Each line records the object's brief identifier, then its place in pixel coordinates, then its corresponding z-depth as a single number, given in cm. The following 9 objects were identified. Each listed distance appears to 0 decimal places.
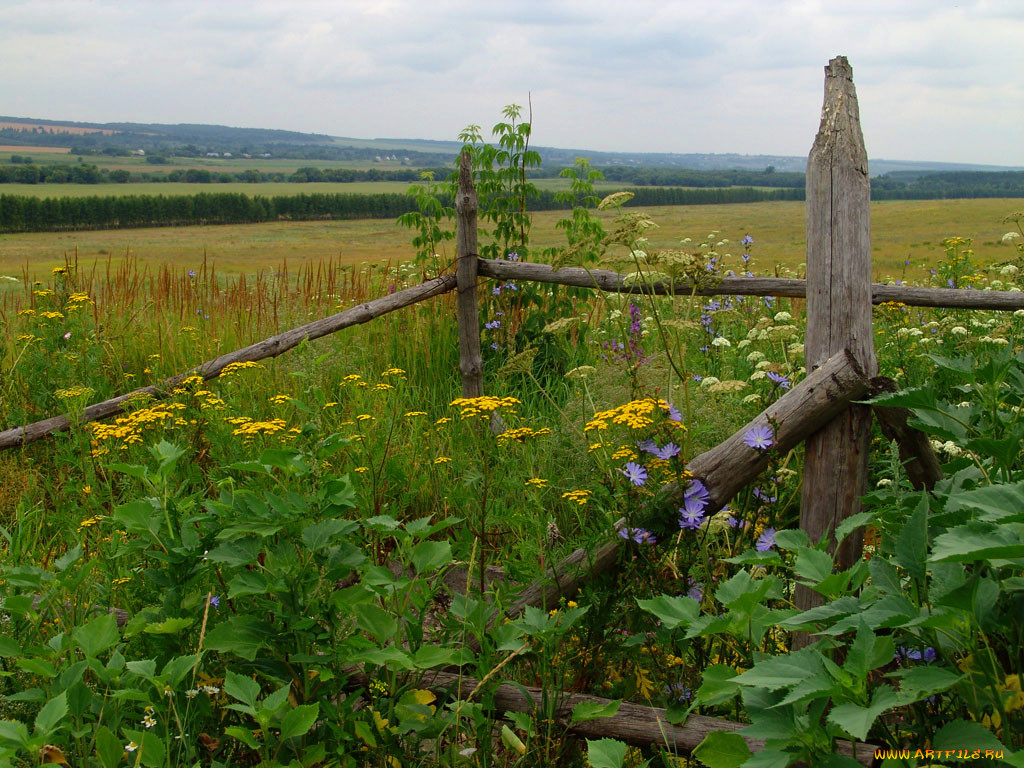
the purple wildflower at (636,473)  230
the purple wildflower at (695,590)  239
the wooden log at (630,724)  198
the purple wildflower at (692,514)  234
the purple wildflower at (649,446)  241
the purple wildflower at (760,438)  244
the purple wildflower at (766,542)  232
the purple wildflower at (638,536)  231
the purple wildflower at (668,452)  232
